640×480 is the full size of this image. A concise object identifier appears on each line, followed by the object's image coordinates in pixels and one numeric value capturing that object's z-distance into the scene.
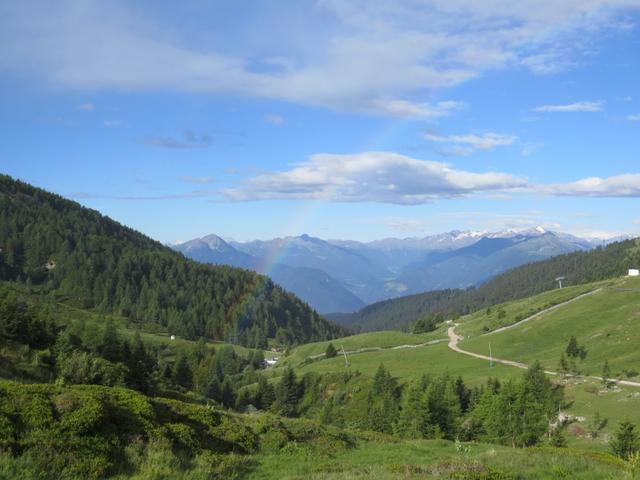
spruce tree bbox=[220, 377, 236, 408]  98.51
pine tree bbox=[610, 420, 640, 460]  42.71
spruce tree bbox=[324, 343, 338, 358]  159.88
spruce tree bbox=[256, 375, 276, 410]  110.31
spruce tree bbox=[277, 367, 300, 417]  107.28
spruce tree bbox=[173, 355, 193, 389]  90.62
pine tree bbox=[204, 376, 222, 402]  94.46
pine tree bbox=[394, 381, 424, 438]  54.59
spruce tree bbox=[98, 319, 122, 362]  54.58
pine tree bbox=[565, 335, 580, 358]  105.22
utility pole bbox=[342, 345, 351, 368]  137.88
